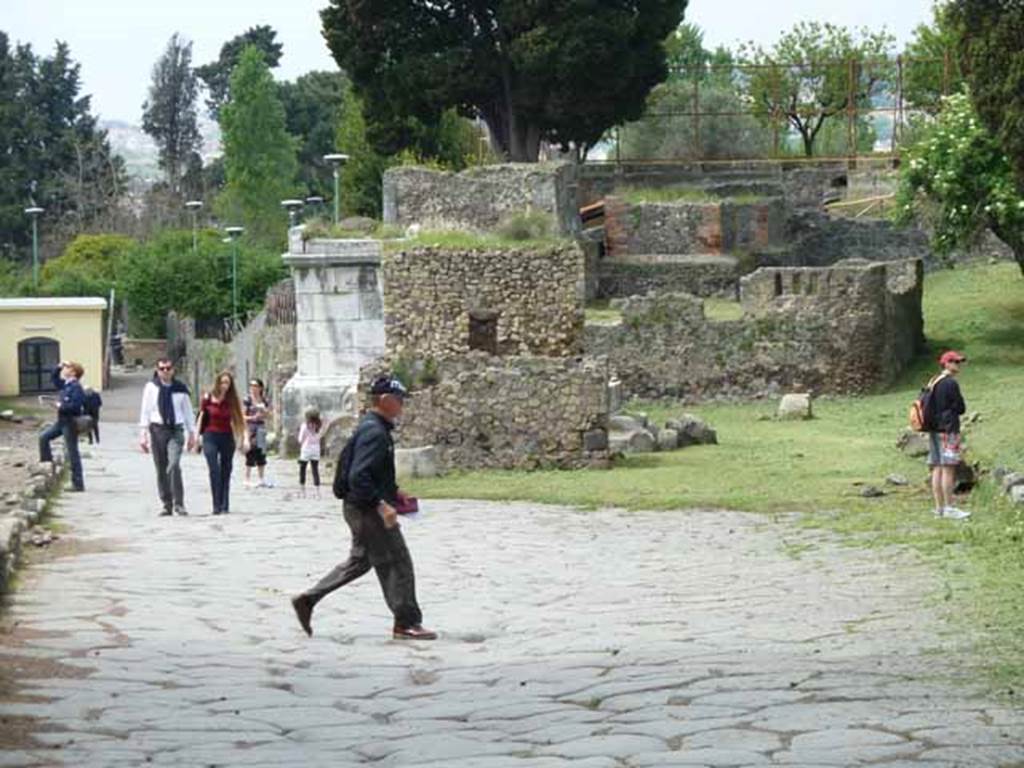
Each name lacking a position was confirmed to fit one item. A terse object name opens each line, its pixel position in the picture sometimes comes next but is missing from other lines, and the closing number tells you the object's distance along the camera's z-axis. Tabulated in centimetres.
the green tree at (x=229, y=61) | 10375
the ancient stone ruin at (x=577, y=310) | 2644
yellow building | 5888
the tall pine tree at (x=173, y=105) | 11299
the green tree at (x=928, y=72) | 6238
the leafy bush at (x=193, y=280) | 6450
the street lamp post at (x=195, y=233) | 6588
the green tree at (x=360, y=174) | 6506
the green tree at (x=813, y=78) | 6825
